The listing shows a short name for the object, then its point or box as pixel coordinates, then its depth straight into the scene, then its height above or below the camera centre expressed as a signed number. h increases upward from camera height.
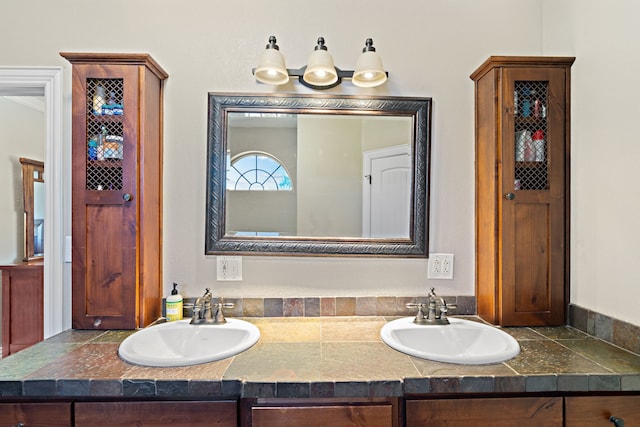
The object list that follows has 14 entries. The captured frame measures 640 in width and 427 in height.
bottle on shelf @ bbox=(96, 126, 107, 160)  1.38 +0.31
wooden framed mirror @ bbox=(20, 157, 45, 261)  3.05 +0.09
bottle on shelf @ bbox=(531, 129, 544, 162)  1.42 +0.32
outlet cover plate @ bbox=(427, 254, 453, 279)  1.58 -0.26
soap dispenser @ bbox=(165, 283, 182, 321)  1.46 -0.43
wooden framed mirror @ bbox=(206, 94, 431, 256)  1.57 +0.19
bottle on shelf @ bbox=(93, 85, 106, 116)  1.38 +0.50
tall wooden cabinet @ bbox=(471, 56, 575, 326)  1.40 +0.12
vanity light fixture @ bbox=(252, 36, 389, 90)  1.39 +0.65
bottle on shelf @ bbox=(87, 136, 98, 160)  1.38 +0.28
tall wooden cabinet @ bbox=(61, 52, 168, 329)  1.36 +0.10
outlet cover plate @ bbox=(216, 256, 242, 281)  1.56 -0.26
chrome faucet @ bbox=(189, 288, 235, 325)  1.40 -0.44
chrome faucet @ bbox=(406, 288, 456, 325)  1.41 -0.44
